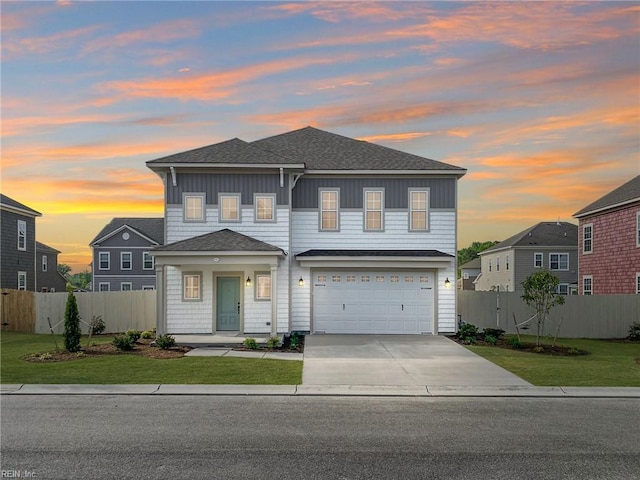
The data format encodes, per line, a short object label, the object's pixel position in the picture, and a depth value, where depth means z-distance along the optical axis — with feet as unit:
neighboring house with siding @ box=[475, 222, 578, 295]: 154.20
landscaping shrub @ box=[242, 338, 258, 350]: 61.93
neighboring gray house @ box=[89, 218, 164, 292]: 166.61
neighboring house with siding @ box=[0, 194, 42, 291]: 112.68
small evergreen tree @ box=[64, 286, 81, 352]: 56.34
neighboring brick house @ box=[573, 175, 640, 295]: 92.99
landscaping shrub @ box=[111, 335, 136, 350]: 59.47
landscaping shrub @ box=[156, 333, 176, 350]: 60.75
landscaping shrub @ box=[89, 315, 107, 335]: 81.51
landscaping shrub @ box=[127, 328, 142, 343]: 65.90
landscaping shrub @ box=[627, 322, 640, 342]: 80.18
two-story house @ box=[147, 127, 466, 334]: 72.43
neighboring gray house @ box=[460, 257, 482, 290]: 232.73
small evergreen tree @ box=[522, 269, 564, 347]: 62.85
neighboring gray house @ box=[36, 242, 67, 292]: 161.60
